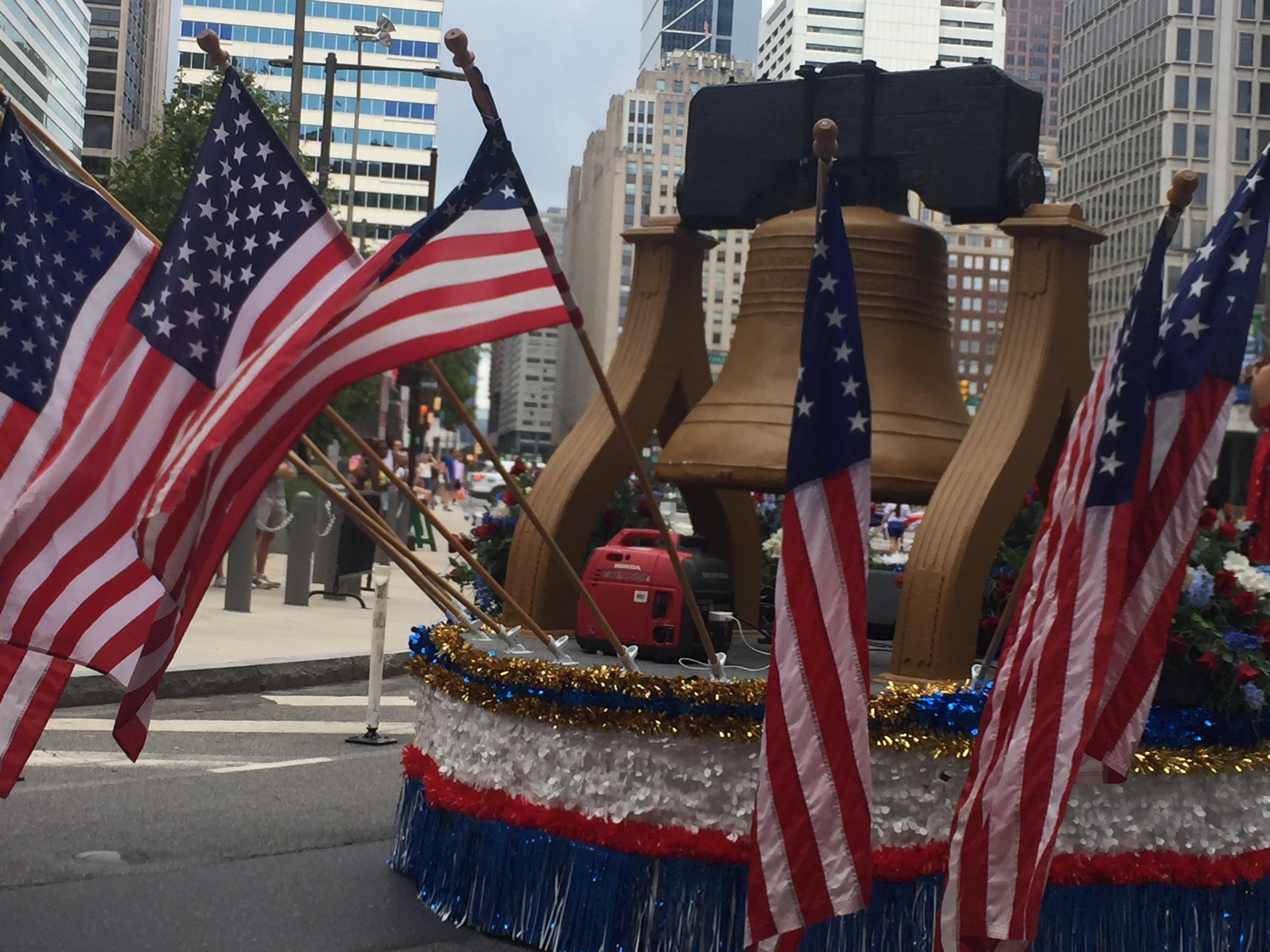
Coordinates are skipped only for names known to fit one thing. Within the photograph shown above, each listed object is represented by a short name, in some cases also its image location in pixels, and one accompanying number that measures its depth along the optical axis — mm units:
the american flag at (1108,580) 3965
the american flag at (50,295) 5516
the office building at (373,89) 152500
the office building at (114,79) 146375
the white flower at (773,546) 7578
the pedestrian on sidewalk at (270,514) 17203
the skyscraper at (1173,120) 109188
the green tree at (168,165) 36500
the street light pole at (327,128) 29953
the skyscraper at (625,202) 110000
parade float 4750
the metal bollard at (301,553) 16844
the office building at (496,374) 89169
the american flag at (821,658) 4051
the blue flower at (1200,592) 5004
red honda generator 5551
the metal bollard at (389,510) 23250
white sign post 9633
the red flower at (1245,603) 5074
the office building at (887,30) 153250
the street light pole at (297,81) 23734
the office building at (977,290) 107688
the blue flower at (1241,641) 4891
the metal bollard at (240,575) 15477
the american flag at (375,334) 4246
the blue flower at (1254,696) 4809
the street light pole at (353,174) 45344
